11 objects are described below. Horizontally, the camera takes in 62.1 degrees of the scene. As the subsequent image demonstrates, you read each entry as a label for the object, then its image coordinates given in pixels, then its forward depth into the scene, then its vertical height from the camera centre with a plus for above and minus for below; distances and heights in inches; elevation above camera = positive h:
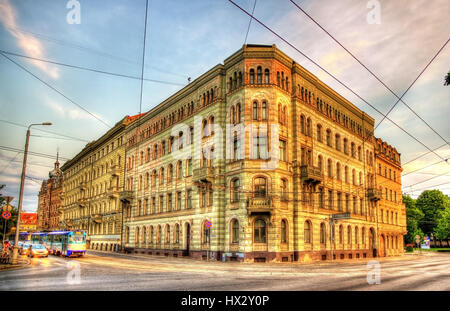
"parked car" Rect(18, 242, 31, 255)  1734.0 -117.3
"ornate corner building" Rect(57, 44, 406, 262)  1359.5 +240.5
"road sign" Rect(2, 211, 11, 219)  1013.0 +26.5
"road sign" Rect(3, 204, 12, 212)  1062.9 +46.6
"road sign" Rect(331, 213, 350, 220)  1507.1 +50.7
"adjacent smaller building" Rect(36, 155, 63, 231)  3964.1 +264.2
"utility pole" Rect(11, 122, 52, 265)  1043.9 +78.7
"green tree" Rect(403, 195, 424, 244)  3388.3 +105.9
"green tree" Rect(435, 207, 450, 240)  3063.5 +14.8
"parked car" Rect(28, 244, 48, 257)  1550.2 -107.4
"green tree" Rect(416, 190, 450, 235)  4003.4 +256.7
